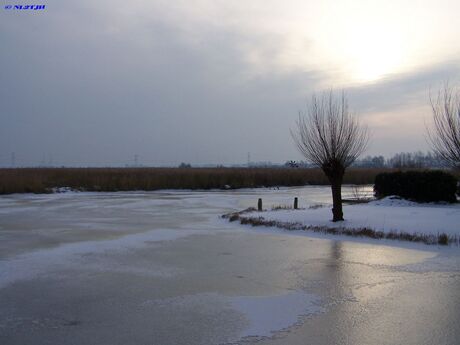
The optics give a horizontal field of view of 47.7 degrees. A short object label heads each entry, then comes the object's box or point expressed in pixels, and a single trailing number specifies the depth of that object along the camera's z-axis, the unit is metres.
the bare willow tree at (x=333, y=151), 17.77
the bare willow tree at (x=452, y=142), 14.99
